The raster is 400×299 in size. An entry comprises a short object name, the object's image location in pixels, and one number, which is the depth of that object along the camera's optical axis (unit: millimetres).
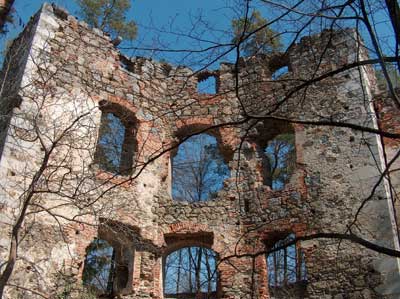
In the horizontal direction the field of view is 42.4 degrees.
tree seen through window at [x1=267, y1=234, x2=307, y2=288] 14930
